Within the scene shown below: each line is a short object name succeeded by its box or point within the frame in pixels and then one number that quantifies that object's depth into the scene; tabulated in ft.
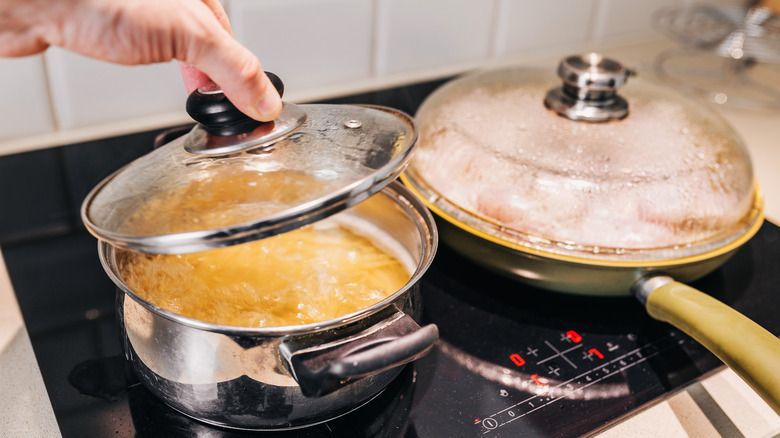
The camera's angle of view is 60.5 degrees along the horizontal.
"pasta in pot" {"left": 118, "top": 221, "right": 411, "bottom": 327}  1.78
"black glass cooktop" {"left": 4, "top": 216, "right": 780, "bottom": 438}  1.71
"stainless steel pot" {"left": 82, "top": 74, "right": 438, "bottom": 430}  1.38
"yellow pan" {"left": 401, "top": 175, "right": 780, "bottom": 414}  1.65
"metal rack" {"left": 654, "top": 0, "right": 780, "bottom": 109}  3.66
